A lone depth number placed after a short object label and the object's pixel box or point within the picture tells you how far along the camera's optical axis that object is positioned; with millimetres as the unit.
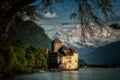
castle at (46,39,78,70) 165875
